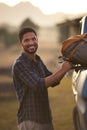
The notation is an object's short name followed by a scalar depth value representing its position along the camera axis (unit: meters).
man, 5.90
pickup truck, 5.25
